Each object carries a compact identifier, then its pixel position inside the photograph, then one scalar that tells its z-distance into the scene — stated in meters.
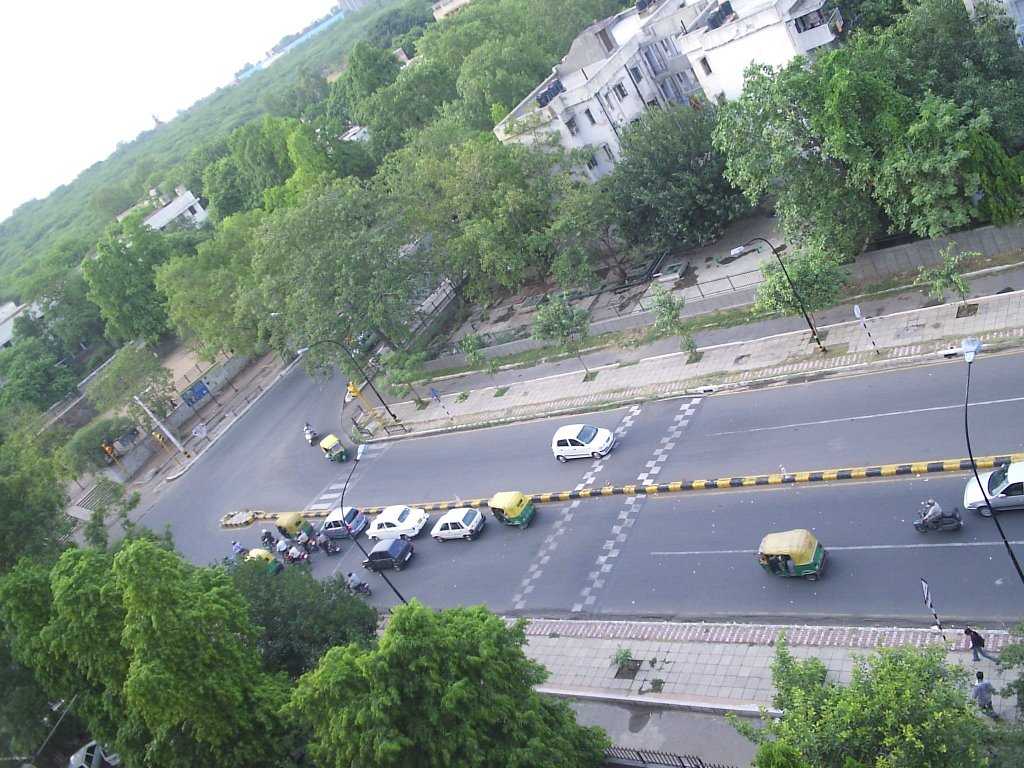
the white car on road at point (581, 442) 34.86
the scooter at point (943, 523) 22.89
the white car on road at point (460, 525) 34.03
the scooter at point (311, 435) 50.72
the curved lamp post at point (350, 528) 34.37
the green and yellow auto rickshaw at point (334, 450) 46.88
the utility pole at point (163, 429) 58.25
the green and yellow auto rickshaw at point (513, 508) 32.84
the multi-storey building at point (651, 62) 44.25
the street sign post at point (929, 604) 20.33
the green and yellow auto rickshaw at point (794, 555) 23.70
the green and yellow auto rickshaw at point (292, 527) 40.34
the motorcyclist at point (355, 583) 34.22
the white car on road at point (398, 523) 36.22
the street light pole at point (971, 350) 18.89
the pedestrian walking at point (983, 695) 17.61
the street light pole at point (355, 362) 47.06
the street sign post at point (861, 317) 32.44
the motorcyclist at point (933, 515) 23.03
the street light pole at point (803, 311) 33.41
